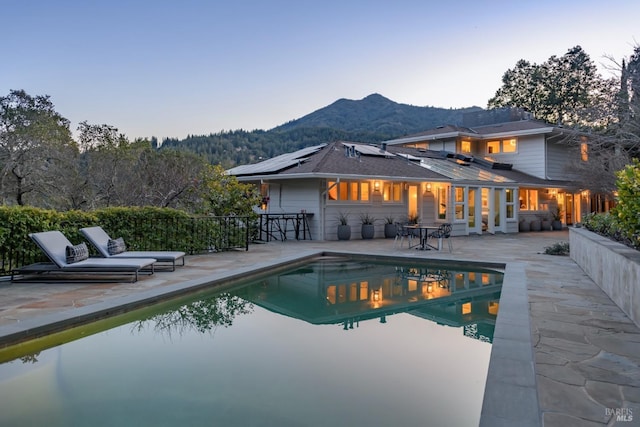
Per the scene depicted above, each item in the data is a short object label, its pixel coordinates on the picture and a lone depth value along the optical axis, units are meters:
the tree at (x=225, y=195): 12.23
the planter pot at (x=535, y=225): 19.73
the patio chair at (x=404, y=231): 11.62
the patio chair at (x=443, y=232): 11.24
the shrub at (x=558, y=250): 10.54
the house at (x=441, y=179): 14.77
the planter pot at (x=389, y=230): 15.52
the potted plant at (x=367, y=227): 14.95
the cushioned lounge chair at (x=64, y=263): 6.53
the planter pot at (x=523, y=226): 19.38
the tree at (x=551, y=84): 34.81
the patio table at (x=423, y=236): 11.37
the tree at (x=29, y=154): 16.00
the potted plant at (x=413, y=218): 16.09
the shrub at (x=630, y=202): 4.66
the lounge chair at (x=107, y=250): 7.41
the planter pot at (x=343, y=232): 14.47
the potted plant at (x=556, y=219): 20.78
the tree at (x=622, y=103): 10.32
